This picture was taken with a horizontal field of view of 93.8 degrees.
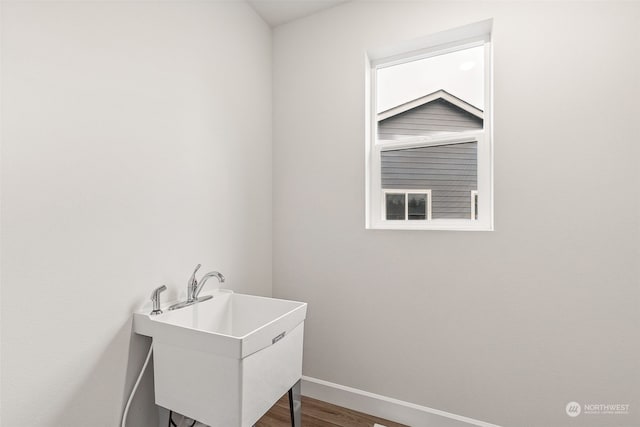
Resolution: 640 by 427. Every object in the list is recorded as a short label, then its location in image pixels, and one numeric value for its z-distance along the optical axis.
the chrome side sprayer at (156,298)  1.25
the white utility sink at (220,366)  1.04
